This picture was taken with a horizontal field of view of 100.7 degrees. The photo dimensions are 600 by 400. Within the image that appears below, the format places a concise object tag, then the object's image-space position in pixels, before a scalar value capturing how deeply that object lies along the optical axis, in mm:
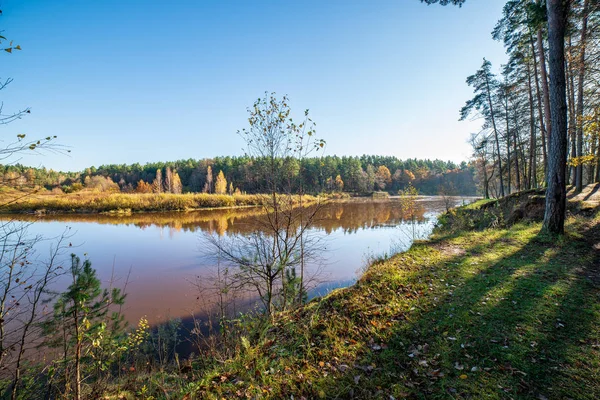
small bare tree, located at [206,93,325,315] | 5941
